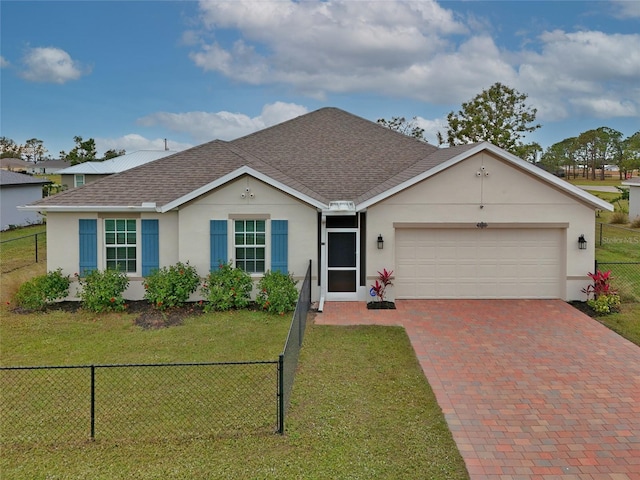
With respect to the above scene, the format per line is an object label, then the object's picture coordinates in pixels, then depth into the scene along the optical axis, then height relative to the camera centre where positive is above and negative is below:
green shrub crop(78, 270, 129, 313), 14.41 -1.85
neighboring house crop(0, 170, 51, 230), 32.44 +1.89
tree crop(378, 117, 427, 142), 54.22 +10.61
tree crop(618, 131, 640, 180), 79.04 +12.45
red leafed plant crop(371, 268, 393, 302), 15.11 -1.72
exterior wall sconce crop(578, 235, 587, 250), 15.34 -0.45
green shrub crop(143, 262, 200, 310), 14.57 -1.70
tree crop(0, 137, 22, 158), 124.12 +19.28
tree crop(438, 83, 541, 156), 47.50 +10.11
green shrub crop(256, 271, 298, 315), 14.18 -1.86
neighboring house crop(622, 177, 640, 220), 33.88 +1.92
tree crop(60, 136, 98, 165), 74.19 +10.94
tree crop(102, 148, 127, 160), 86.25 +12.40
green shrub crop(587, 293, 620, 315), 14.26 -2.15
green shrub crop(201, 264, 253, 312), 14.50 -1.78
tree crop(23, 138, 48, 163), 128.12 +18.62
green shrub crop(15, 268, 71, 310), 14.61 -1.87
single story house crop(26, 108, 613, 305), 15.18 -0.10
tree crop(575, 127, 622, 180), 89.88 +14.31
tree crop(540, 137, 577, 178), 99.56 +14.32
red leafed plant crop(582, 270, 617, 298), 14.88 -1.70
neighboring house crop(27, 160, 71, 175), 96.56 +10.96
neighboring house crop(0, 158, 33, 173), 83.38 +10.06
